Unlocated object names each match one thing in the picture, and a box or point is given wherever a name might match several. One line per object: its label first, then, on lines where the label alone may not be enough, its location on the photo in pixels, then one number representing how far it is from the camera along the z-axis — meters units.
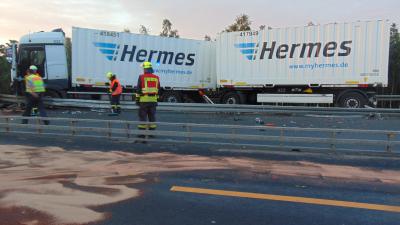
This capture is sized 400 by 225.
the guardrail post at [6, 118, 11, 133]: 9.62
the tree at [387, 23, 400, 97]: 27.94
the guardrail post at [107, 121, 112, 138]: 8.58
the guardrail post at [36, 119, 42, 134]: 9.20
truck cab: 16.95
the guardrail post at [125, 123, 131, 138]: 8.48
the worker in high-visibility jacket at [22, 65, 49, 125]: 11.61
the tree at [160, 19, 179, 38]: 47.75
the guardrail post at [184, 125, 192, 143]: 8.06
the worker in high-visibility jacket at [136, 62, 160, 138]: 9.07
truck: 15.64
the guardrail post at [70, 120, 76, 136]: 8.91
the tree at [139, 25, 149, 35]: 46.44
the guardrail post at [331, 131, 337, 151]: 7.16
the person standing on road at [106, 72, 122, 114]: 14.48
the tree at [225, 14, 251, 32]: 37.66
